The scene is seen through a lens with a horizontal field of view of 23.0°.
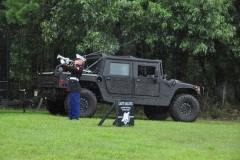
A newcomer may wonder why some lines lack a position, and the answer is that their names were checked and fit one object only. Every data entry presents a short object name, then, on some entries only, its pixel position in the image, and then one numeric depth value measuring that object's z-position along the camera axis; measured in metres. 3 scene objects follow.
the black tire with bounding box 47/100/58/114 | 19.97
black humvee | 18.38
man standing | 16.31
